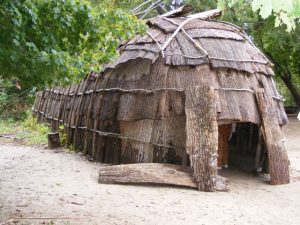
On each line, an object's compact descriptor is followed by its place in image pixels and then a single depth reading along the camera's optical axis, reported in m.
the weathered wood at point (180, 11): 11.10
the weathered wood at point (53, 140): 12.07
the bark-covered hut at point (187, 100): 8.31
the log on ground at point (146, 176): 7.90
